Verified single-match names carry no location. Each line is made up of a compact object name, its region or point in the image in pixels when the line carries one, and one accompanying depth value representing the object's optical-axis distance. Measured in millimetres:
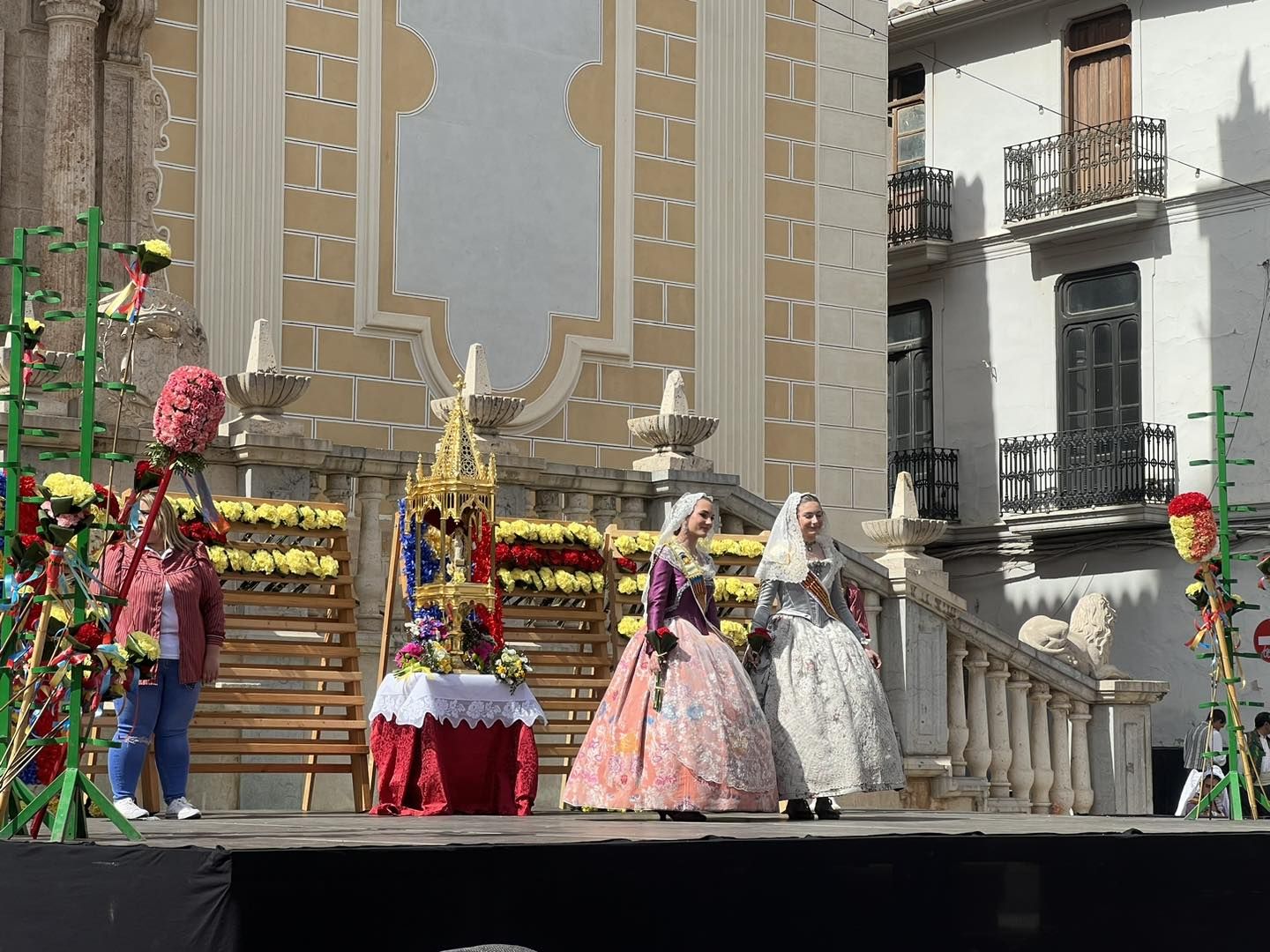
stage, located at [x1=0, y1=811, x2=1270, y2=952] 6000
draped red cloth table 10414
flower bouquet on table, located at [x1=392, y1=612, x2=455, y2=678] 10539
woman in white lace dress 9789
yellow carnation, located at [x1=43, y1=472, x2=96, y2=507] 7312
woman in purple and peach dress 9422
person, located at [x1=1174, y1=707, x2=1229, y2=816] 11484
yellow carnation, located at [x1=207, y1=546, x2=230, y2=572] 11125
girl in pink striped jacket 9391
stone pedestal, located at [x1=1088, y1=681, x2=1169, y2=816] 14148
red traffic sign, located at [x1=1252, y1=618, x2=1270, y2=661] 19333
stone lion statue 14930
